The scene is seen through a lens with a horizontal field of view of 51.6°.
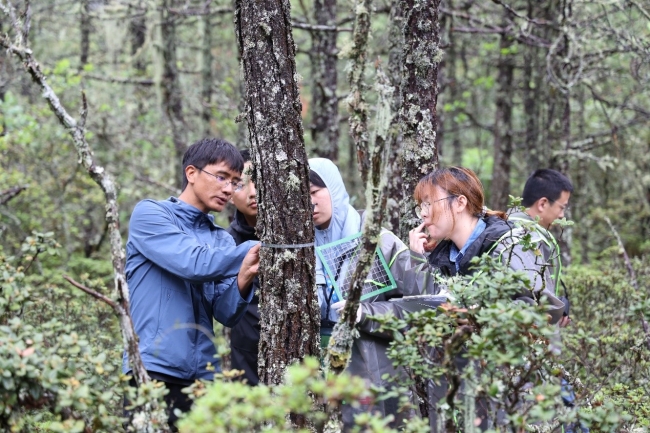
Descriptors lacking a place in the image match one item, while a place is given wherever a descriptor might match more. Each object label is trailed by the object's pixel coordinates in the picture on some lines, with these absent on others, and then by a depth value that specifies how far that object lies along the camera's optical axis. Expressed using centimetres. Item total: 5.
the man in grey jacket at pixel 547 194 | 551
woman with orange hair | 351
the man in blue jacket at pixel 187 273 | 336
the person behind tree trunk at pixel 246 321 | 432
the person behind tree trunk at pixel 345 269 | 368
